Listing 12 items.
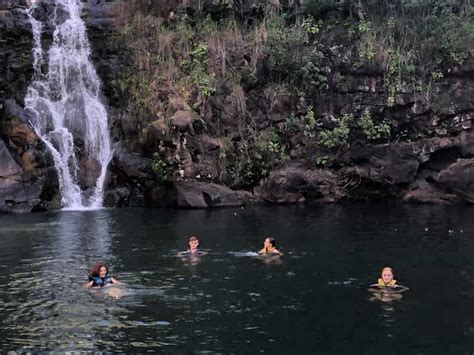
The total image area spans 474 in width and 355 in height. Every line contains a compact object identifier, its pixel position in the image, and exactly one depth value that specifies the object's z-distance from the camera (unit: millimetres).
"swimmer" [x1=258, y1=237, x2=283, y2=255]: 19484
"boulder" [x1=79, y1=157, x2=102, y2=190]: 34312
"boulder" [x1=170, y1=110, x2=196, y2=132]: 33344
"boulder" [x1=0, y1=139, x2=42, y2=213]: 31203
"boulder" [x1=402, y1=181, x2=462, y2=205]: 33969
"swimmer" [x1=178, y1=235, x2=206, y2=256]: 19578
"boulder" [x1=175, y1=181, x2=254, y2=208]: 32844
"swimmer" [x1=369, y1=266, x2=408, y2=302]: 14672
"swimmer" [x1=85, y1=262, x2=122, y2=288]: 15484
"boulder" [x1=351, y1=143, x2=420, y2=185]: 34156
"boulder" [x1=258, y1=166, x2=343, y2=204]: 34312
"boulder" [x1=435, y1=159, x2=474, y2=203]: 33000
